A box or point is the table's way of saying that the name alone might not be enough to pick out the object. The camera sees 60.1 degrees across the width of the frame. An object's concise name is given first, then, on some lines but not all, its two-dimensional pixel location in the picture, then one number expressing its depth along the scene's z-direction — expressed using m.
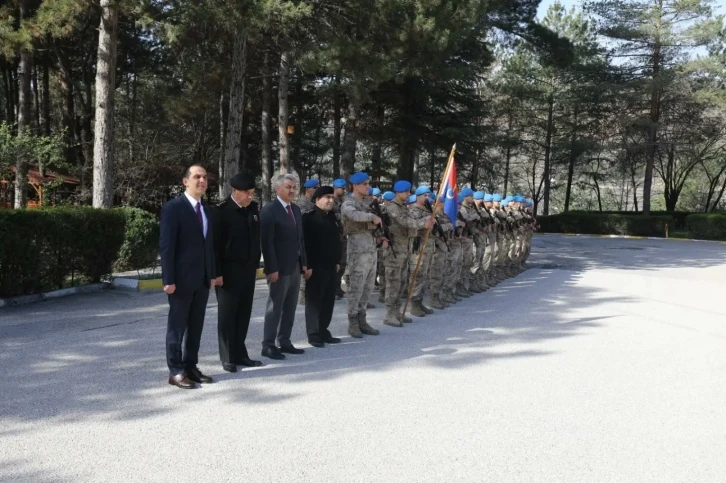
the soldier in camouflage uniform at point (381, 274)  9.58
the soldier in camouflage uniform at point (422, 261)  8.73
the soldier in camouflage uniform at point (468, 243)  10.77
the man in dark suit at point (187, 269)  4.91
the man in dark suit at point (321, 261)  6.83
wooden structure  20.03
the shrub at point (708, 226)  29.64
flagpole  8.20
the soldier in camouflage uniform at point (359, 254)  7.20
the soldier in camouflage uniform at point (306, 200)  9.03
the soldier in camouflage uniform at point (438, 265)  9.40
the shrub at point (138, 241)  11.06
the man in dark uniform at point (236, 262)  5.52
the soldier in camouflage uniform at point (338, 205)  9.58
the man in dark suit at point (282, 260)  6.10
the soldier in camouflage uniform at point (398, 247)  8.03
